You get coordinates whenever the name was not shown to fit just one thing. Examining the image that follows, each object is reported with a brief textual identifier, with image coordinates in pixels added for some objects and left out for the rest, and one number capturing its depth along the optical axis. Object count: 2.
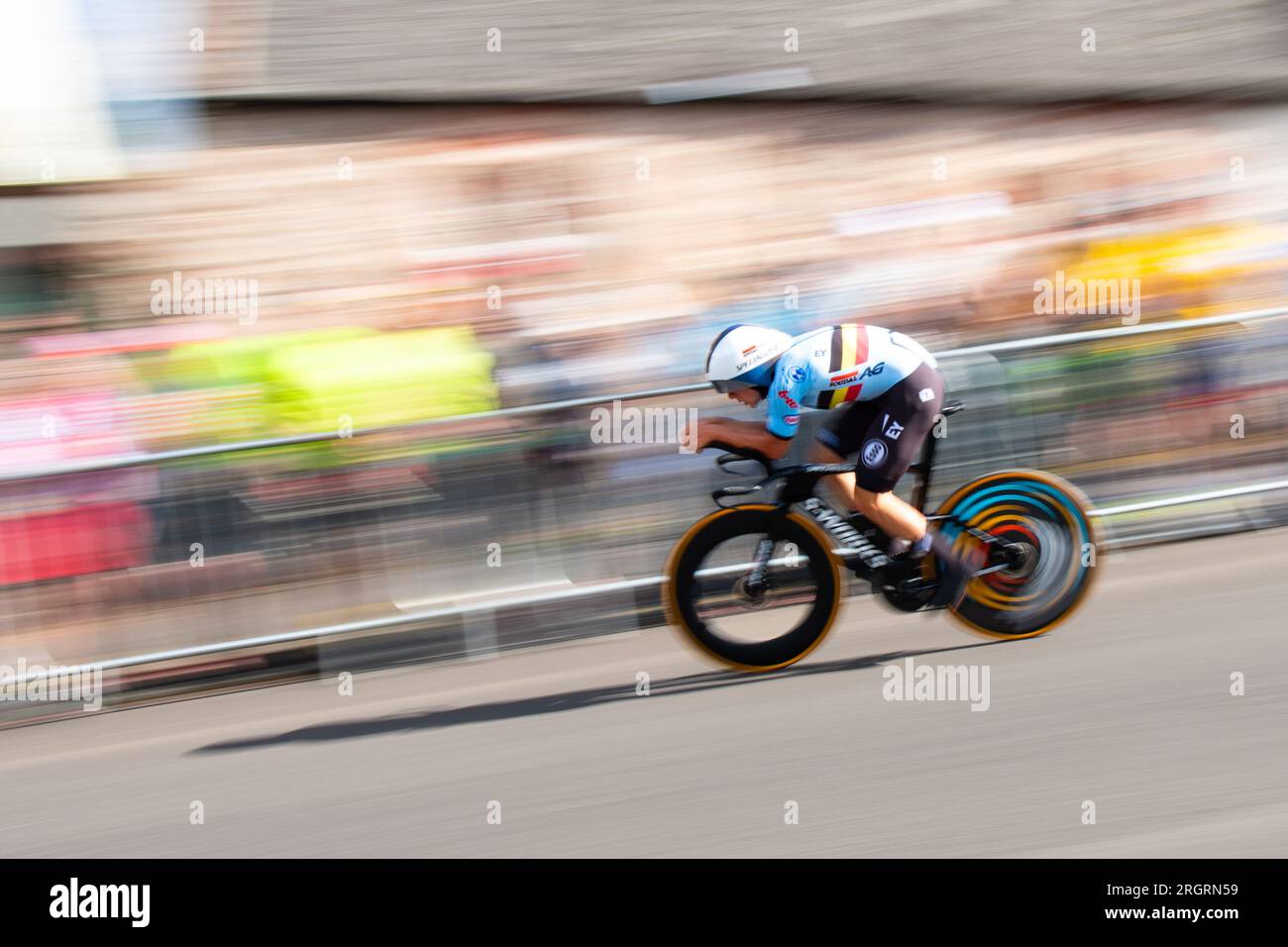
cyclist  5.96
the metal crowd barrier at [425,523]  7.24
